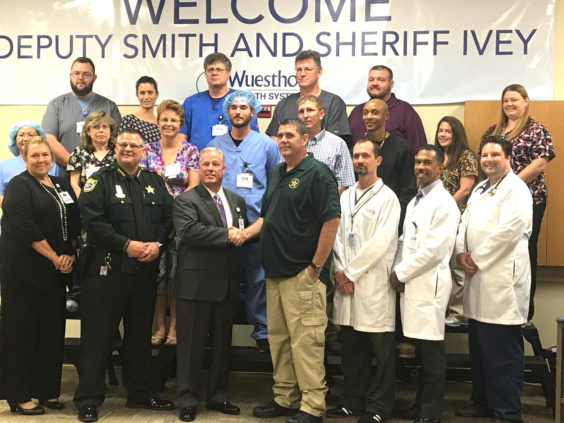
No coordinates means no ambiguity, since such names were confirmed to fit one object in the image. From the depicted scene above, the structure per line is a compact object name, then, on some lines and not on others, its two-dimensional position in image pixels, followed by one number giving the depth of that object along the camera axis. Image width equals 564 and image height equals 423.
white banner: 5.71
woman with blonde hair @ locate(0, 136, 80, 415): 4.44
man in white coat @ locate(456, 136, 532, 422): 4.25
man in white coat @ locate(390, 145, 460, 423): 4.19
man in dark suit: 4.38
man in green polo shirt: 4.20
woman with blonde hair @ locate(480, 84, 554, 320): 5.05
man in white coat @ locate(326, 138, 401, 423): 4.29
